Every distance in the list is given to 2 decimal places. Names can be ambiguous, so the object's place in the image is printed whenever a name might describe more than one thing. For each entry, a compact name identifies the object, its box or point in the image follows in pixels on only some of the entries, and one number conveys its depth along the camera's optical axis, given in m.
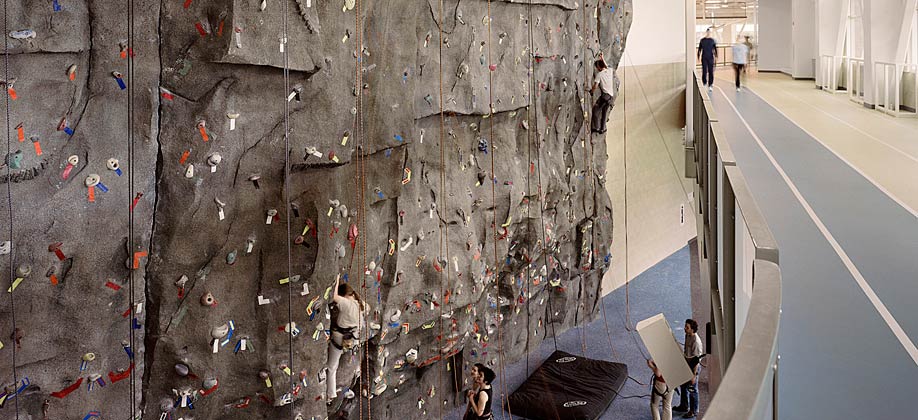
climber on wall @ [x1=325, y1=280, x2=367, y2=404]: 7.30
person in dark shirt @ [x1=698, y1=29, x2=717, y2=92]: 16.80
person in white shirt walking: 17.64
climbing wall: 4.85
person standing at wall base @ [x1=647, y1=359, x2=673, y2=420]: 9.45
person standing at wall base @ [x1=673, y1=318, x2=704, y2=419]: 9.35
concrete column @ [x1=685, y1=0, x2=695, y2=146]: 15.79
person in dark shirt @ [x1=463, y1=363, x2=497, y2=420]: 8.32
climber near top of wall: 13.27
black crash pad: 10.13
